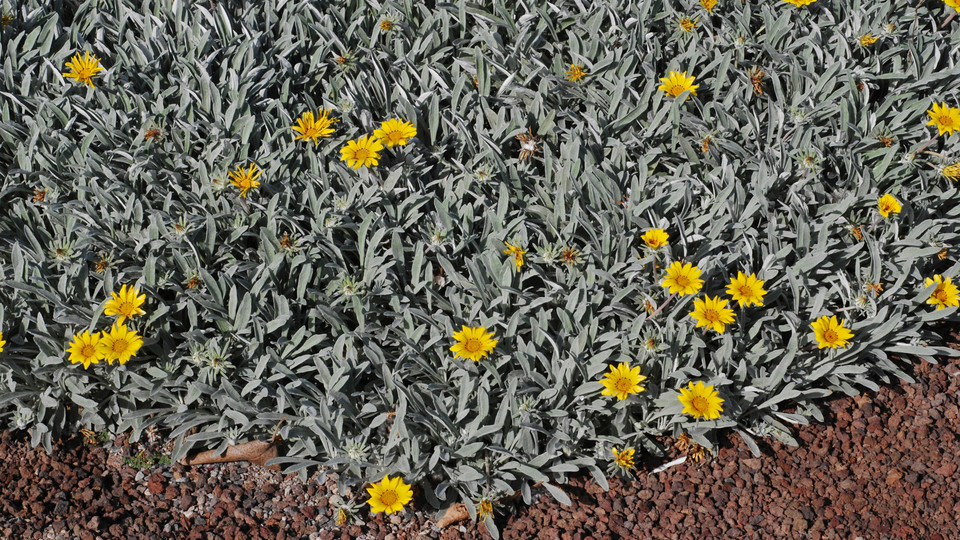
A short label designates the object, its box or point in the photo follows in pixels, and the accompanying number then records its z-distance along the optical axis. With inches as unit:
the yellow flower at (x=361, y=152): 124.6
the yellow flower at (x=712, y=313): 110.0
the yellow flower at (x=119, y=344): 108.0
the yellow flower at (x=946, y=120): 127.5
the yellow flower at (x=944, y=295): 120.4
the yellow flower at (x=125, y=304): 112.6
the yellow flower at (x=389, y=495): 103.8
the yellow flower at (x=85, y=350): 109.3
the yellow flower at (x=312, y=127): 130.3
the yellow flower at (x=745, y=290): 112.5
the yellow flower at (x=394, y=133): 128.9
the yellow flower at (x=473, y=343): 108.2
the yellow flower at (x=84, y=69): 140.4
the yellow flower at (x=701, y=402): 106.9
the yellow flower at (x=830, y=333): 112.1
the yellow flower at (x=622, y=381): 108.3
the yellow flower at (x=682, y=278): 111.9
